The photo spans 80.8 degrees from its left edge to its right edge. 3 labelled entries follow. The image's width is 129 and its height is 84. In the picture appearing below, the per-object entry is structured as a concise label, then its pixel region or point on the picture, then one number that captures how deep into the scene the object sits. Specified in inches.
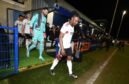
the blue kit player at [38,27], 121.1
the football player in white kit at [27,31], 131.2
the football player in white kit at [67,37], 96.6
